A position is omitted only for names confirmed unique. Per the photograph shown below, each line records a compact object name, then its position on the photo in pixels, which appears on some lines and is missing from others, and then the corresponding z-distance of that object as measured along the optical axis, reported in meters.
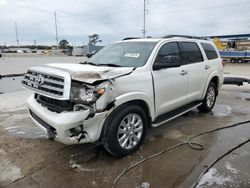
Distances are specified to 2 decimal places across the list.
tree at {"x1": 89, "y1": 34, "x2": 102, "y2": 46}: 92.00
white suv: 2.94
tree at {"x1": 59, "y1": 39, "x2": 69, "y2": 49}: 100.91
